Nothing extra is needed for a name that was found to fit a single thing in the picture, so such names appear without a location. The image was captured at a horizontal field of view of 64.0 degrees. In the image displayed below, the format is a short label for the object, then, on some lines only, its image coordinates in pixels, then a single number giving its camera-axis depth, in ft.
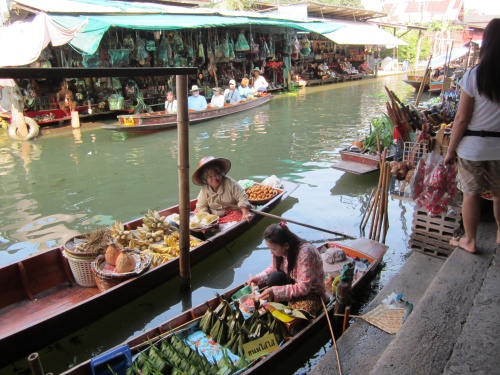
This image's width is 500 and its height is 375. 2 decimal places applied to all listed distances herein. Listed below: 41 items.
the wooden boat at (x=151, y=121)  40.70
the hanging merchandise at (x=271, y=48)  69.62
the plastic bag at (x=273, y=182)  24.54
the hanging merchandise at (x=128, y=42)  45.62
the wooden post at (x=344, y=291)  11.57
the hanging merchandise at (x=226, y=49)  57.52
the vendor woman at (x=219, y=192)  18.88
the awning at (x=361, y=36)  70.08
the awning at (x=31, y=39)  35.45
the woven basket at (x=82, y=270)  14.93
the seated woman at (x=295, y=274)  11.66
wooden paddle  18.63
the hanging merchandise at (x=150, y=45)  47.83
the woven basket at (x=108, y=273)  14.39
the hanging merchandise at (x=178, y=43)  50.42
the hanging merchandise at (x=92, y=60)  41.63
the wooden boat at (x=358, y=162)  25.89
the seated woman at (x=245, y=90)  56.29
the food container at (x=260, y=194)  22.30
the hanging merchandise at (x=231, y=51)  58.99
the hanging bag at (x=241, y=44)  60.18
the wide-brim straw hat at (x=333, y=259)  15.70
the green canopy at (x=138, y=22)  37.45
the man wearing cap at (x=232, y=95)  53.31
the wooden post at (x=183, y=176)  13.47
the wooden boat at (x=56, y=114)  44.34
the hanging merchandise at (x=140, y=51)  46.80
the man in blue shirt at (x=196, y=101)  47.01
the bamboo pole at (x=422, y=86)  25.53
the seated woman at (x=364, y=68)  101.76
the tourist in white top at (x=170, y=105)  43.68
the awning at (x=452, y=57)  58.16
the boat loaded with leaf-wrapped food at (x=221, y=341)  10.30
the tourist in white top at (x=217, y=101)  49.98
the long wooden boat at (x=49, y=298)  12.34
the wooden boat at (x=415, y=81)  65.67
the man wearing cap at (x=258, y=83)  62.49
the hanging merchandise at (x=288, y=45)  73.26
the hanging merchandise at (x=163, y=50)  49.26
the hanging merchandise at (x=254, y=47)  64.93
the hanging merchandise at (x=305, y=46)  79.77
